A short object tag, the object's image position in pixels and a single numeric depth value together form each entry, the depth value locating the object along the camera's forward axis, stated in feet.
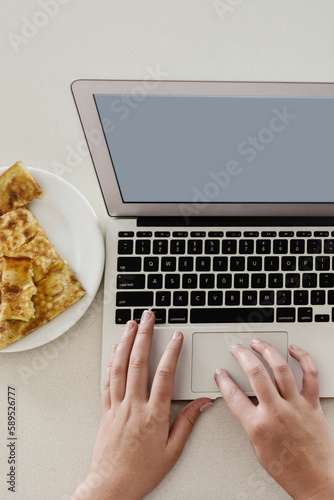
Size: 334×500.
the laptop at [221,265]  2.31
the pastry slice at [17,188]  2.48
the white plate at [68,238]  2.44
